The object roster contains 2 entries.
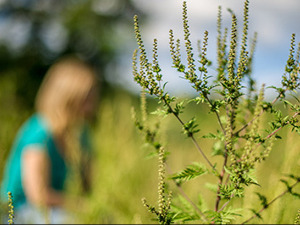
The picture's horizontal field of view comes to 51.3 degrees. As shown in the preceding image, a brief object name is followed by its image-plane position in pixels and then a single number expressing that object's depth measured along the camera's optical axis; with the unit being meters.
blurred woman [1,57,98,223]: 3.07
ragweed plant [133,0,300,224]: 0.79
